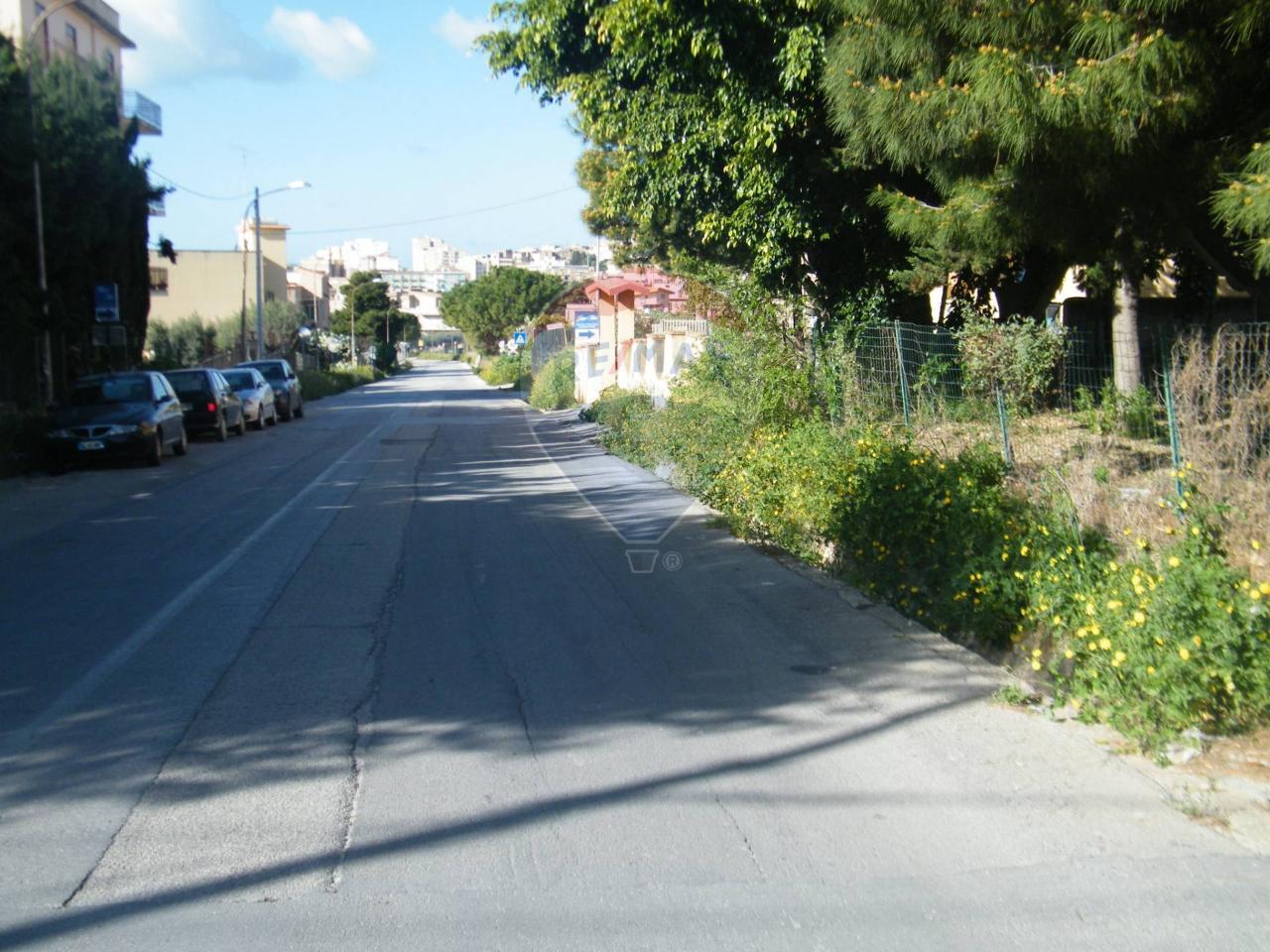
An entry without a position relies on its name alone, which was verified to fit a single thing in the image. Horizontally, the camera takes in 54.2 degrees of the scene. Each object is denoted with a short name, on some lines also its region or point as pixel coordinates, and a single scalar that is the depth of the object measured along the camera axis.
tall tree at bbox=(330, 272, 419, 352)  100.69
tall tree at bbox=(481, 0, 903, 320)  13.20
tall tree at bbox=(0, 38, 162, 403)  22.91
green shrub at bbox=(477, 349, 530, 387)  59.00
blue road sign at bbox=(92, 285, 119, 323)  26.84
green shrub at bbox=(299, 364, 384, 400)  53.56
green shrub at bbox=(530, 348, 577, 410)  39.72
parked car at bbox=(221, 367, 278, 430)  30.61
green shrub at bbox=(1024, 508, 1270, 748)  5.87
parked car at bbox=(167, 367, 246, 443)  26.59
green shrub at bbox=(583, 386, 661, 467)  20.23
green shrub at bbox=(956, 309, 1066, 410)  12.11
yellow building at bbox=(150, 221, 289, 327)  70.94
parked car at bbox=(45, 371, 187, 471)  19.69
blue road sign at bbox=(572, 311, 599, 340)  35.84
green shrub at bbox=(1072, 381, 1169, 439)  9.47
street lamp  45.06
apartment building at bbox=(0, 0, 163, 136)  36.41
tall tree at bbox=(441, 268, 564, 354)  104.56
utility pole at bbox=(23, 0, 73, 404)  22.61
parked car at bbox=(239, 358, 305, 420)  35.47
